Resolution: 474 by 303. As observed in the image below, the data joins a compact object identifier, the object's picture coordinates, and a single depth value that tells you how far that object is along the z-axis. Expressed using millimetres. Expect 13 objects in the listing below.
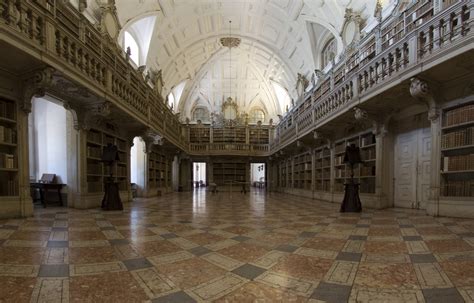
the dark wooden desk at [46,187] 6711
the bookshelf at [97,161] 7176
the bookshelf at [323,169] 9930
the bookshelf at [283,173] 16395
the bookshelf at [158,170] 12758
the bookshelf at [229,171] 19938
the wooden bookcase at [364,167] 7348
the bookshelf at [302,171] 12133
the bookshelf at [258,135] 20734
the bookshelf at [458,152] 4934
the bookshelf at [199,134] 20438
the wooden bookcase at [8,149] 4867
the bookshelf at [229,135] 20578
